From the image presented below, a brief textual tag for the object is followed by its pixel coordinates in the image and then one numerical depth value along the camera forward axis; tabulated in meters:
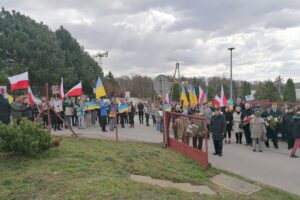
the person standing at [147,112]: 22.64
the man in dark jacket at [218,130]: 11.54
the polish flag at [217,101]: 18.06
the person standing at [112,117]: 18.05
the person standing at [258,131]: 12.55
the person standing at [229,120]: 14.65
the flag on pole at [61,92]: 16.75
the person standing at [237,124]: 14.34
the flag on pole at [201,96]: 20.61
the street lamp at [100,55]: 102.56
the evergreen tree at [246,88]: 69.11
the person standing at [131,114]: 21.11
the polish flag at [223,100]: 18.23
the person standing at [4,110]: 11.86
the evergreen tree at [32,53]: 34.16
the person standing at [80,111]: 18.39
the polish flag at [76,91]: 14.32
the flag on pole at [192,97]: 20.73
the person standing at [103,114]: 17.86
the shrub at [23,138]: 8.05
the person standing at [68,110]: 17.53
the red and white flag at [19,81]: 12.42
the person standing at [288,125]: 13.24
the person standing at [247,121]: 13.89
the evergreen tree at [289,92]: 56.38
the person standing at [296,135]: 11.52
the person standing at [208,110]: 16.22
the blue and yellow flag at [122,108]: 19.34
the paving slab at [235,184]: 7.45
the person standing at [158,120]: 18.05
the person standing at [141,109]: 22.80
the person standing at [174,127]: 11.68
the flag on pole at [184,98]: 20.23
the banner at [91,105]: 18.85
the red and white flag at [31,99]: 14.75
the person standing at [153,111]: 20.95
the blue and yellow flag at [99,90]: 13.59
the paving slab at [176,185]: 6.81
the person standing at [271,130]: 13.56
